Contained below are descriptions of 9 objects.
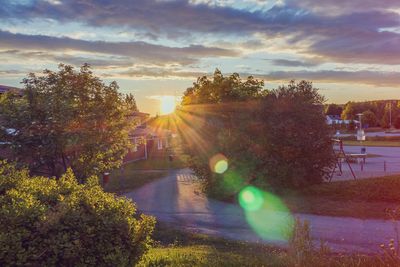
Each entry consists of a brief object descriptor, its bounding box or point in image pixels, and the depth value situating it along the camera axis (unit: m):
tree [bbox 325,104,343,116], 112.12
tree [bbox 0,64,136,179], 13.16
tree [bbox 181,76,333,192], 18.09
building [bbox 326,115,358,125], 82.67
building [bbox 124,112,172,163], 37.88
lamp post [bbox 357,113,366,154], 46.76
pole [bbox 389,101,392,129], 84.74
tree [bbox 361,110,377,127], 88.09
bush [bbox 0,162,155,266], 4.93
